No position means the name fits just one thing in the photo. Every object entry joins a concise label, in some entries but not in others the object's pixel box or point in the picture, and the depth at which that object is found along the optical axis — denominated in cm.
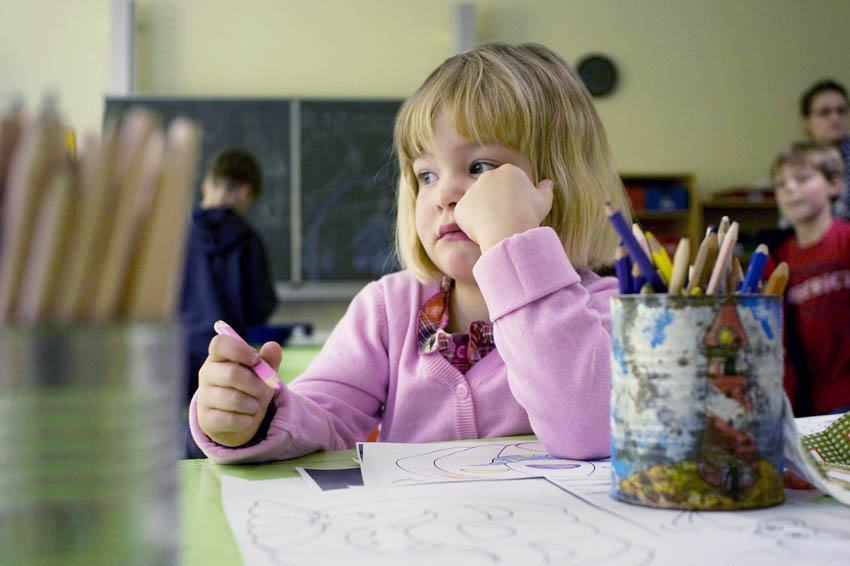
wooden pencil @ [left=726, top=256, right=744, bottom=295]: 52
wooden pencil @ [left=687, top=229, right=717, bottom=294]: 51
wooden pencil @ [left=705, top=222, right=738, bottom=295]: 50
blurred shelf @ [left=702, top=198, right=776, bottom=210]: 448
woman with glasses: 358
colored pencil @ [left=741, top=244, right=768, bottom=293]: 51
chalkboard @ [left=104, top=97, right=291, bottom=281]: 427
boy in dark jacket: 272
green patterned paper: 66
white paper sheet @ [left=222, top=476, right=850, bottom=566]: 41
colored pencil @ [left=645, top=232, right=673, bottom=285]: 52
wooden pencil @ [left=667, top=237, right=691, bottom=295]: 50
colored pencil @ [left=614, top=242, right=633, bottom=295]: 52
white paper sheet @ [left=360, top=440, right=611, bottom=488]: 62
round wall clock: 462
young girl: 72
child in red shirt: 225
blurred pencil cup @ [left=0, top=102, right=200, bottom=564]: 26
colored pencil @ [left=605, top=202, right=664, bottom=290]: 49
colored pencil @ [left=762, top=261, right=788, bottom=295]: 50
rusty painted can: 48
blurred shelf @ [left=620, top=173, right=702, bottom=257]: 451
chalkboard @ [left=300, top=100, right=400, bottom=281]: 432
